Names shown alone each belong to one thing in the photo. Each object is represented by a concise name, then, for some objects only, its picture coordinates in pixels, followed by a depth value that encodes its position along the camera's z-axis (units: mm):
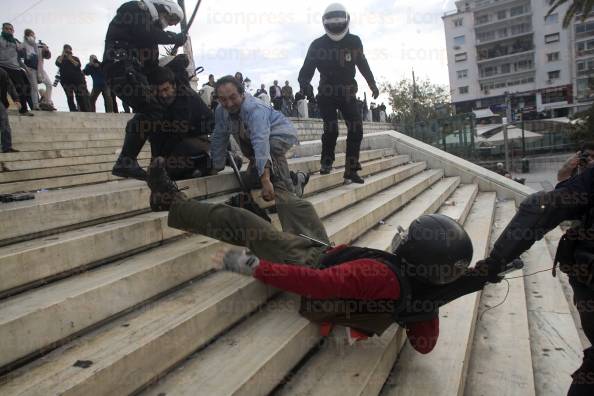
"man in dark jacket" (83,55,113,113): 9945
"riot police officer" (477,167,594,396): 2102
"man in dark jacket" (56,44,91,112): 9484
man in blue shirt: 3287
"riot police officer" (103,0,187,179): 3240
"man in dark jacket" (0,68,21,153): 5082
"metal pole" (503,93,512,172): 15856
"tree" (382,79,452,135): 36938
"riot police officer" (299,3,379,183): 4996
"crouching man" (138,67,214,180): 3586
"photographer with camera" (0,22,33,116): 7344
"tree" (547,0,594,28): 15408
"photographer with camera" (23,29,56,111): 8680
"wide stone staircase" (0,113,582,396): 1803
